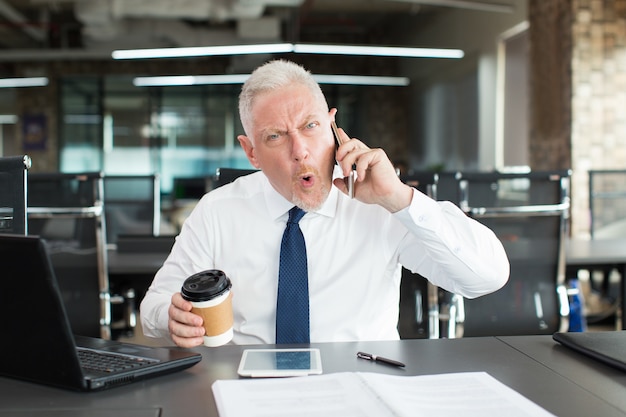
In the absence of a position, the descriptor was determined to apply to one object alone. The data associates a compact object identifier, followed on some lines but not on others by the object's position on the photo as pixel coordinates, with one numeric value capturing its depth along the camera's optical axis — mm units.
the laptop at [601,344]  1129
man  1494
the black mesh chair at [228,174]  2050
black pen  1124
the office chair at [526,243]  2912
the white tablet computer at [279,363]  1069
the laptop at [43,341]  901
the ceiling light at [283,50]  7336
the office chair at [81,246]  2951
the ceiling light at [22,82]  10258
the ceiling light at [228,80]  10276
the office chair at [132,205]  4145
